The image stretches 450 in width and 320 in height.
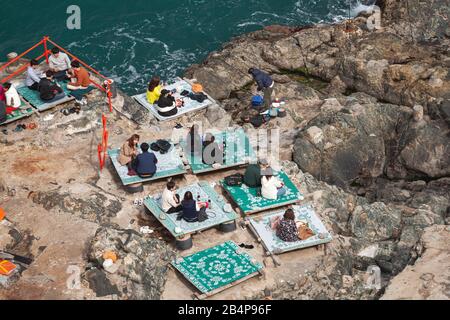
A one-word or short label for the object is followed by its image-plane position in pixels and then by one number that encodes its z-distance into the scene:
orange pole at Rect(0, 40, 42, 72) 32.11
